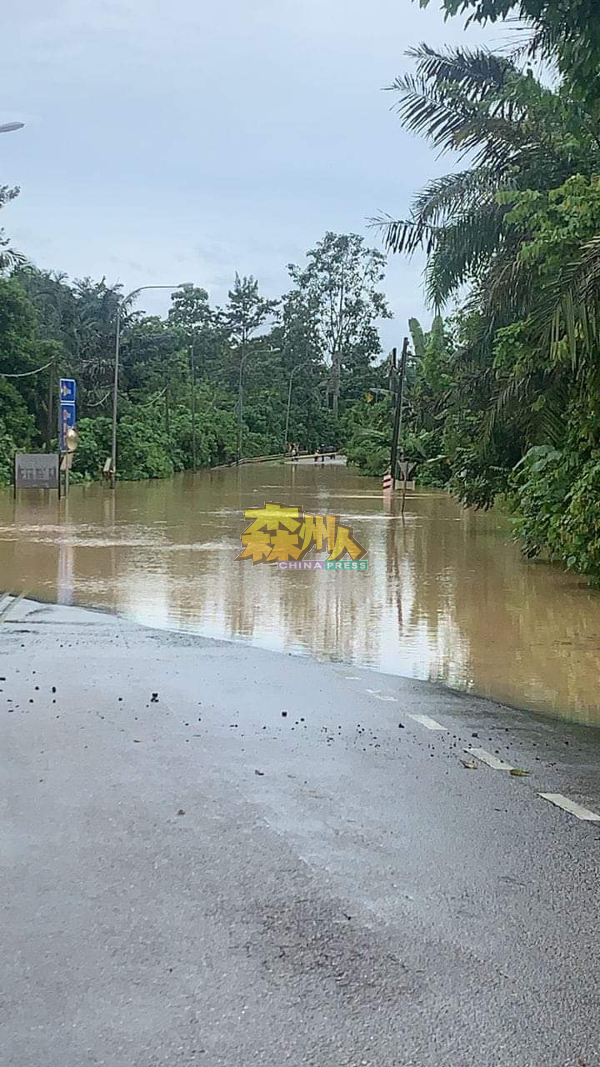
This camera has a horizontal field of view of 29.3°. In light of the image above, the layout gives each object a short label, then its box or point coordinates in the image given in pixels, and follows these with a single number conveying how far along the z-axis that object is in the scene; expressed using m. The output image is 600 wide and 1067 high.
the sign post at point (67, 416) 33.03
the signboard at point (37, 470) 33.81
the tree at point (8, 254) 45.22
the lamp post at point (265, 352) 91.31
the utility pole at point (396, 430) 39.97
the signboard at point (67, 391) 33.78
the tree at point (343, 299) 91.88
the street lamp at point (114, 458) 38.84
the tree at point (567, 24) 6.58
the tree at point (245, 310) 92.69
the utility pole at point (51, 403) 42.84
